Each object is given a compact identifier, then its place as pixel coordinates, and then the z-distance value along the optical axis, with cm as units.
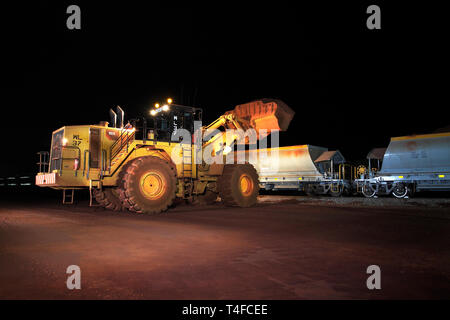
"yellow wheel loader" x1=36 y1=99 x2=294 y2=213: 1155
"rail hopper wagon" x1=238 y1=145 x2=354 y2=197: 2514
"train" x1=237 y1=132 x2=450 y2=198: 1975
